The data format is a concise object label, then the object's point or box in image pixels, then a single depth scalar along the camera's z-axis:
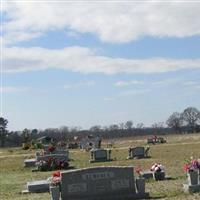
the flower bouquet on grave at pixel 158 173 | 22.95
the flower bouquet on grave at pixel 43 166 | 35.17
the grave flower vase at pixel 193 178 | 18.52
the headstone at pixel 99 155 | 43.12
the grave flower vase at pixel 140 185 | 18.17
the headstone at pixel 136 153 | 42.92
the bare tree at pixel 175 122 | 184.75
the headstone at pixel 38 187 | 21.20
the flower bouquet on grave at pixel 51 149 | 44.03
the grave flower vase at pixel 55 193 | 17.54
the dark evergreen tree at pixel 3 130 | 148.12
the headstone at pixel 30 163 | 40.54
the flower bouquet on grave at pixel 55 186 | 17.55
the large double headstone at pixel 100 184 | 17.84
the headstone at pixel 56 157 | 36.48
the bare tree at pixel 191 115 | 191.75
